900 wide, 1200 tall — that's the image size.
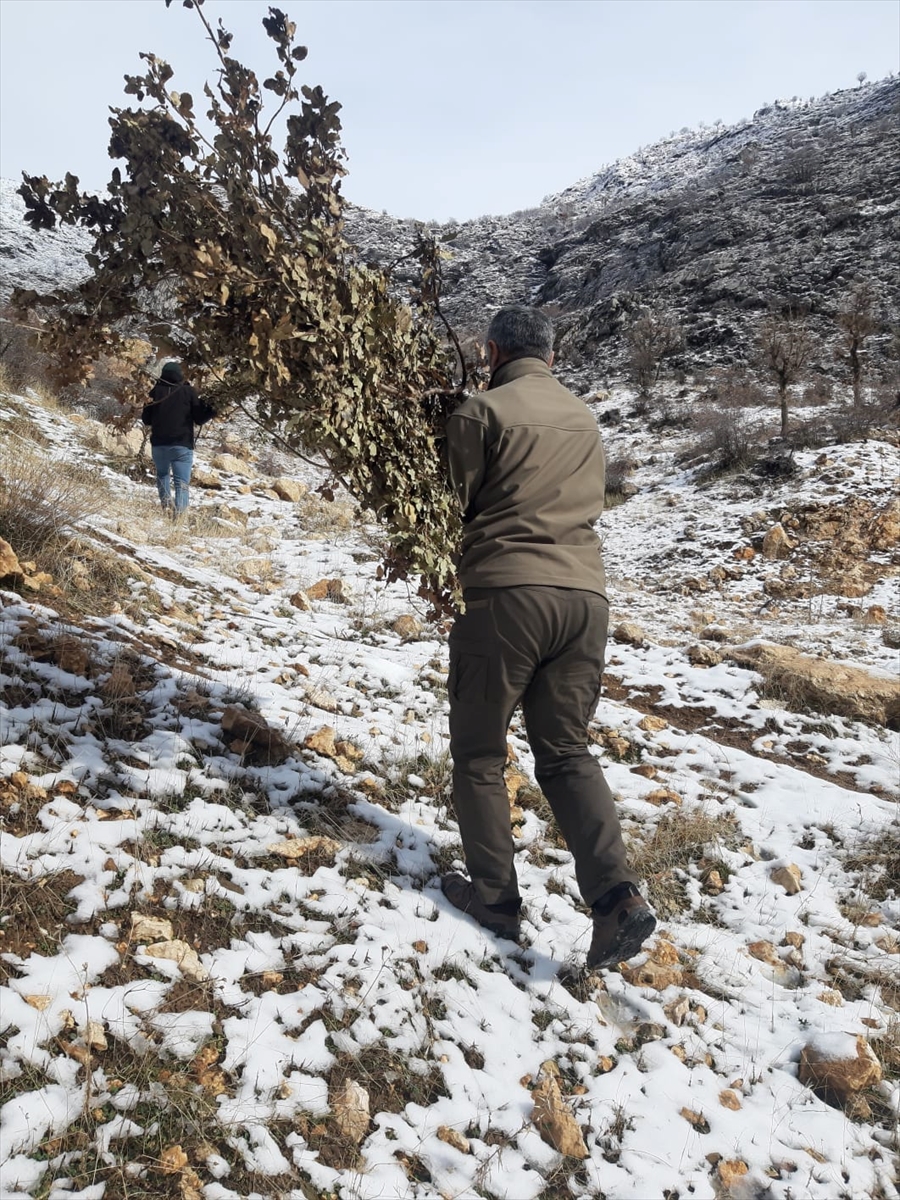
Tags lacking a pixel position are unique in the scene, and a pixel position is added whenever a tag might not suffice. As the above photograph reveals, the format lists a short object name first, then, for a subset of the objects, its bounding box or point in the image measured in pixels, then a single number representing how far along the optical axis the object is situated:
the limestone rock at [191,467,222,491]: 10.13
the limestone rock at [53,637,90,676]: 3.34
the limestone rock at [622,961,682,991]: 2.58
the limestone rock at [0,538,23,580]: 3.82
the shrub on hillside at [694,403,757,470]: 14.39
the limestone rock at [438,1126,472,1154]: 1.94
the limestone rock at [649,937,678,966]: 2.70
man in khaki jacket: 2.49
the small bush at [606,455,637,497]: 15.49
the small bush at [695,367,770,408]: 19.33
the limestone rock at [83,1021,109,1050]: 1.86
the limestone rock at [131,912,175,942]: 2.22
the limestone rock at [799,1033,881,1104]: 2.13
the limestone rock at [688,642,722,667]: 6.09
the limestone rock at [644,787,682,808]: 3.83
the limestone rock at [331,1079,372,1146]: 1.89
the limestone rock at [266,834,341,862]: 2.81
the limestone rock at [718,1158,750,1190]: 1.90
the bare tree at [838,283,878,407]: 16.66
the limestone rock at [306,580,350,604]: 6.47
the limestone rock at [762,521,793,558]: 10.30
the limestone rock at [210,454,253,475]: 11.36
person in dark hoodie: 7.83
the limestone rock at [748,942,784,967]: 2.77
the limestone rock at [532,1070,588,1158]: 1.96
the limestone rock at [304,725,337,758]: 3.59
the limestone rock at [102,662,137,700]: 3.32
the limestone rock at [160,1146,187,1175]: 1.66
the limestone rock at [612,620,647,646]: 6.69
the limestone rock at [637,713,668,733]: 4.71
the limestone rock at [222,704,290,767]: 3.38
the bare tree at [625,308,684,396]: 22.83
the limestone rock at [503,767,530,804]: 3.63
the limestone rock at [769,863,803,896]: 3.21
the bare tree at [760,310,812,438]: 15.40
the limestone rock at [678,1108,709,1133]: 2.06
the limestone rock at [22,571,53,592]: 4.00
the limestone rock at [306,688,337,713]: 4.12
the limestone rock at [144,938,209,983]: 2.17
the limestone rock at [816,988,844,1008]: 2.52
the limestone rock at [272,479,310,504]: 10.78
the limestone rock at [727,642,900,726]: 5.10
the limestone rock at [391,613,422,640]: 5.80
